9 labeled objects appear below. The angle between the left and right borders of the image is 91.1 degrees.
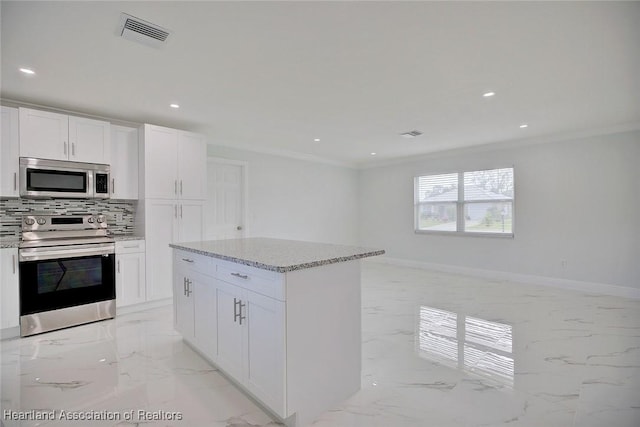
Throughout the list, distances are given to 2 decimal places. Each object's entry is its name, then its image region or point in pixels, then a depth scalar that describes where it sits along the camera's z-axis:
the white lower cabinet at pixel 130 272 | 3.64
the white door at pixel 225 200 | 5.01
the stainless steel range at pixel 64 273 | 3.08
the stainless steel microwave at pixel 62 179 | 3.19
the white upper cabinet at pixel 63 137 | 3.18
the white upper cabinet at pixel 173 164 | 3.87
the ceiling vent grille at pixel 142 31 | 1.97
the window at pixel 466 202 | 5.45
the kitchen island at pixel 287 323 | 1.72
